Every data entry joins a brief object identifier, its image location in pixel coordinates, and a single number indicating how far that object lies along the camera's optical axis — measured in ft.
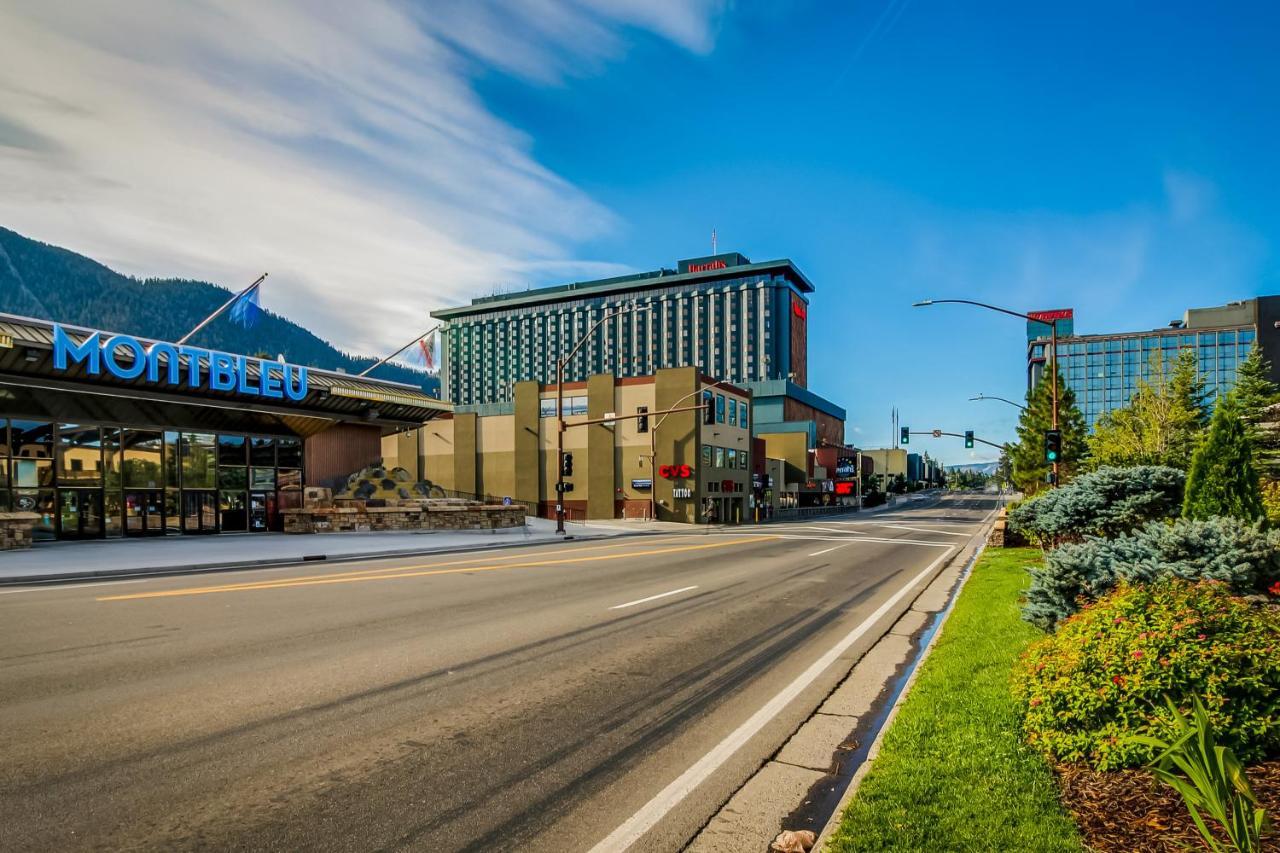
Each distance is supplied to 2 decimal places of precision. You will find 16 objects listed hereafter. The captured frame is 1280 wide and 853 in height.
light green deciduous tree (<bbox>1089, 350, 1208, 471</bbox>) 103.14
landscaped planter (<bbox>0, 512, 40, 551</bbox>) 72.08
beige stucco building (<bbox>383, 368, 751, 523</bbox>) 179.63
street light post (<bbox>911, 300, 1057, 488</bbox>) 68.42
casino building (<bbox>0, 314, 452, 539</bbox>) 79.41
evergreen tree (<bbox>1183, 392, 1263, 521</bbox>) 36.55
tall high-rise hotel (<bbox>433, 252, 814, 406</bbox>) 536.42
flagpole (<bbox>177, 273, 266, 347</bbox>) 93.13
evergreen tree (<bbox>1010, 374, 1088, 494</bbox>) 163.22
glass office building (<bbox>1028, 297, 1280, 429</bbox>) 467.93
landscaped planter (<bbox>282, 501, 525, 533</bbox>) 103.65
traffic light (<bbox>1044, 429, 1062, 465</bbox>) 70.59
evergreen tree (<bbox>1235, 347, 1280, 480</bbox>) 68.61
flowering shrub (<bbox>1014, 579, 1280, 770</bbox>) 14.32
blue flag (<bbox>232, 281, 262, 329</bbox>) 95.05
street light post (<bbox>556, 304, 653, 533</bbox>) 110.42
